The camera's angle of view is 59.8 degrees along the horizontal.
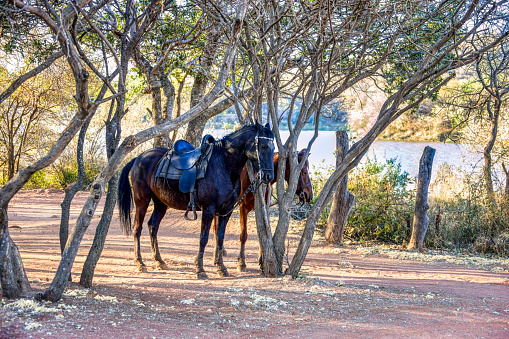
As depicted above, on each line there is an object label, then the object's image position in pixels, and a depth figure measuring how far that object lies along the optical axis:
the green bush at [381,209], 10.68
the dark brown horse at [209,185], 6.05
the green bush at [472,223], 10.14
